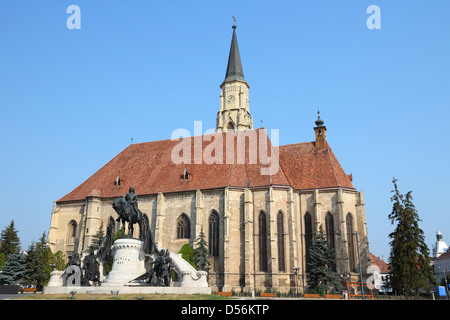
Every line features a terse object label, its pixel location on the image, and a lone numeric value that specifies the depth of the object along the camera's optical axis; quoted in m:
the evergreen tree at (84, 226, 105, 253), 35.60
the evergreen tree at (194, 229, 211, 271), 33.20
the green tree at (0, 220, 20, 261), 55.62
